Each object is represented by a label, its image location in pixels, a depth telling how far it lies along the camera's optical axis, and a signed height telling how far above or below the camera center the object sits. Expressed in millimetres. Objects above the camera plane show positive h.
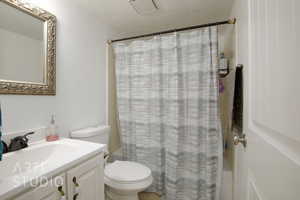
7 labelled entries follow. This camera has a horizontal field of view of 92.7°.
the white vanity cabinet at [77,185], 669 -470
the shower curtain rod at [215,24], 1326 +717
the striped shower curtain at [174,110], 1432 -129
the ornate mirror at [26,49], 982 +388
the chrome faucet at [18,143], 930 -292
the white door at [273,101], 348 -9
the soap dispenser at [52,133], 1174 -281
